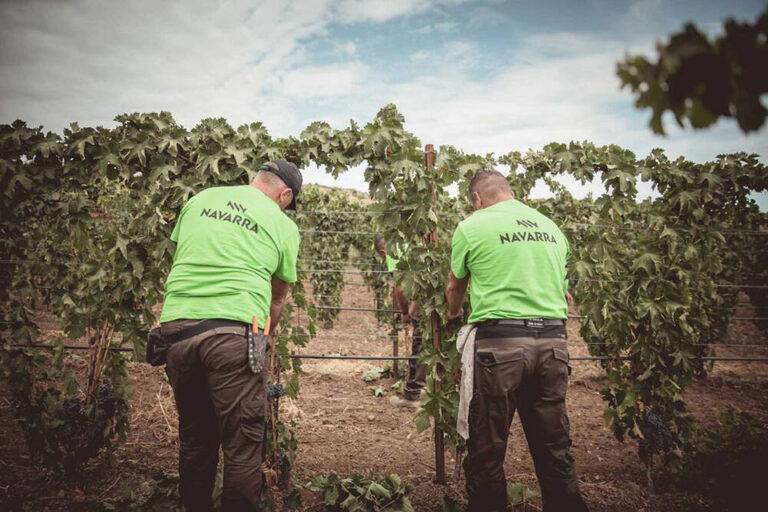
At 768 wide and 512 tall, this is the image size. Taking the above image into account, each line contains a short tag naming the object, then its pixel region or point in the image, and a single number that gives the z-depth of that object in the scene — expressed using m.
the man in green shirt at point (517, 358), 2.15
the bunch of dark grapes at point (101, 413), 3.15
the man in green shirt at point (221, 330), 1.94
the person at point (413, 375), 5.08
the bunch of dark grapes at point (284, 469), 3.02
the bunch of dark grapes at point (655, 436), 3.30
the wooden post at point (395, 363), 5.85
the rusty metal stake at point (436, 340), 3.21
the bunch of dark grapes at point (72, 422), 3.12
